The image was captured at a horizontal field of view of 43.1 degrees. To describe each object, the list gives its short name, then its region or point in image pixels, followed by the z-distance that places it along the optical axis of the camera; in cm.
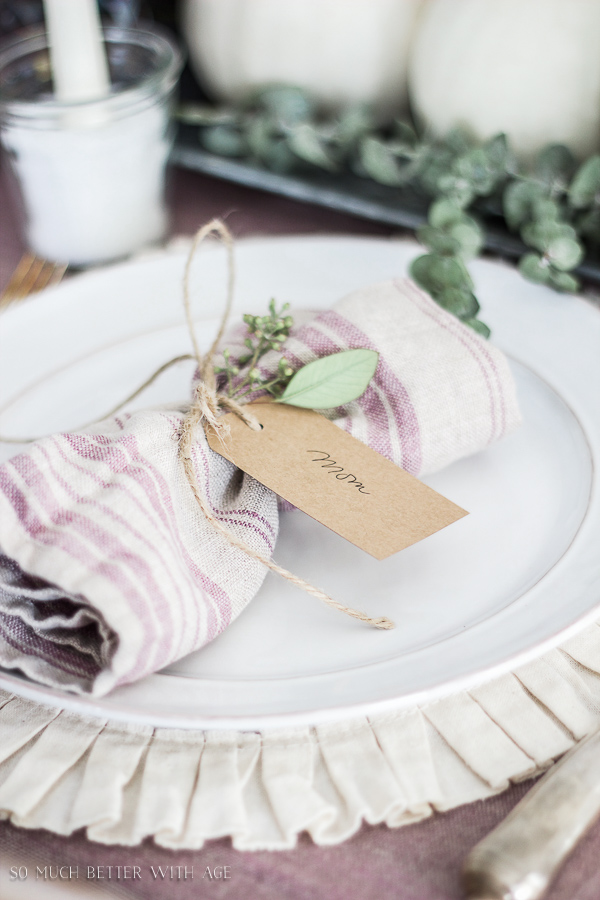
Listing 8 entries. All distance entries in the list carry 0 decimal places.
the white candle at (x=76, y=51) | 71
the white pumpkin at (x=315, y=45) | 79
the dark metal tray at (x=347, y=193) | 75
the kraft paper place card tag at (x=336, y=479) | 43
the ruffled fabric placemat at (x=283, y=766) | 35
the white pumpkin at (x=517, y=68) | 66
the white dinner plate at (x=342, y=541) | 39
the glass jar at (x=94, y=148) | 72
